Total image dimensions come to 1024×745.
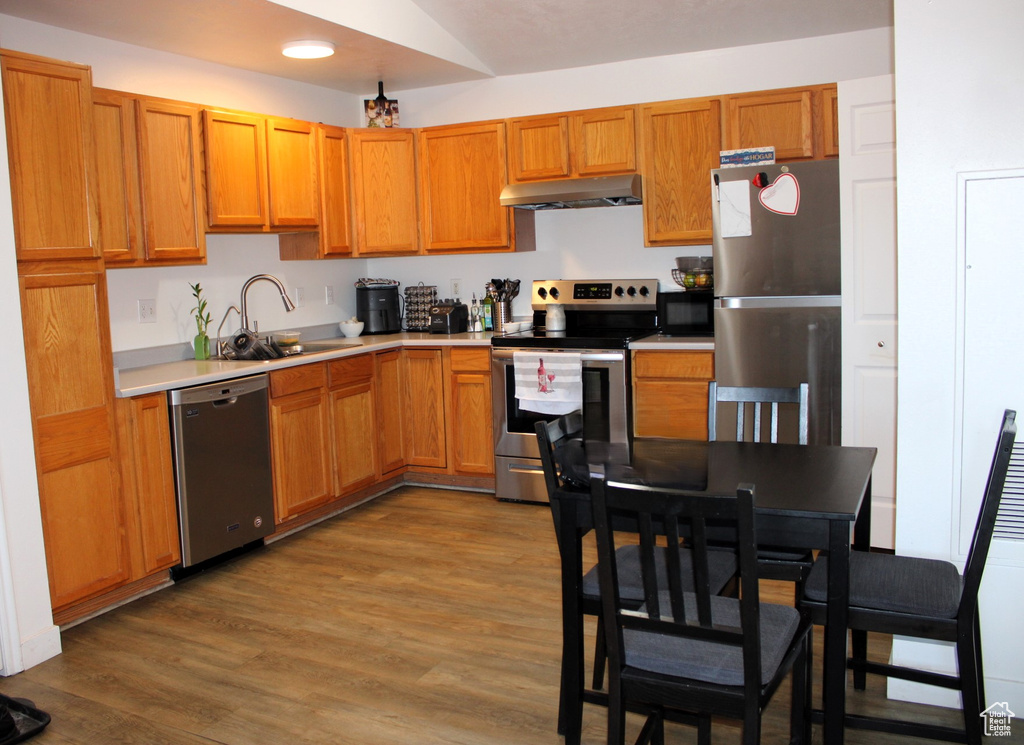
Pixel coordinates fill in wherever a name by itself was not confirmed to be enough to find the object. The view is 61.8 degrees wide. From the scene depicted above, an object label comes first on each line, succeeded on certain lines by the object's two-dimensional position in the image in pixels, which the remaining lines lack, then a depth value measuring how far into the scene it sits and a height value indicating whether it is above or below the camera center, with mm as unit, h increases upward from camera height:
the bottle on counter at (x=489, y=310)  5215 -102
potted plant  4316 -113
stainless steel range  4406 -328
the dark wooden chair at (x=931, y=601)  1969 -769
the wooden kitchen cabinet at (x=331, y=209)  4832 +517
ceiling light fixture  4102 +1209
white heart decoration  3746 +379
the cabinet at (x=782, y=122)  4176 +790
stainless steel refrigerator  3734 +12
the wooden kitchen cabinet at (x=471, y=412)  4812 -669
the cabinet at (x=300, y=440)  4113 -692
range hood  4461 +516
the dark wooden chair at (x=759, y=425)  2316 -465
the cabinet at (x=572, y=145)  4613 +798
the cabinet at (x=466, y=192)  4945 +599
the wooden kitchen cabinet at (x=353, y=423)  4523 -672
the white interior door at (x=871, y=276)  3443 +10
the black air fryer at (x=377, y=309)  5418 -69
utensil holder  5211 -123
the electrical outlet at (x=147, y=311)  4133 -24
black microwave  4656 -152
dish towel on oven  4457 -480
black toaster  5172 -141
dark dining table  1957 -507
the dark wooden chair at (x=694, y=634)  1671 -765
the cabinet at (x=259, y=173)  4152 +661
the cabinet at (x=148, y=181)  3609 +557
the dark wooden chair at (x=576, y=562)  2150 -733
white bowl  5270 -182
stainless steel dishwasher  3623 -714
